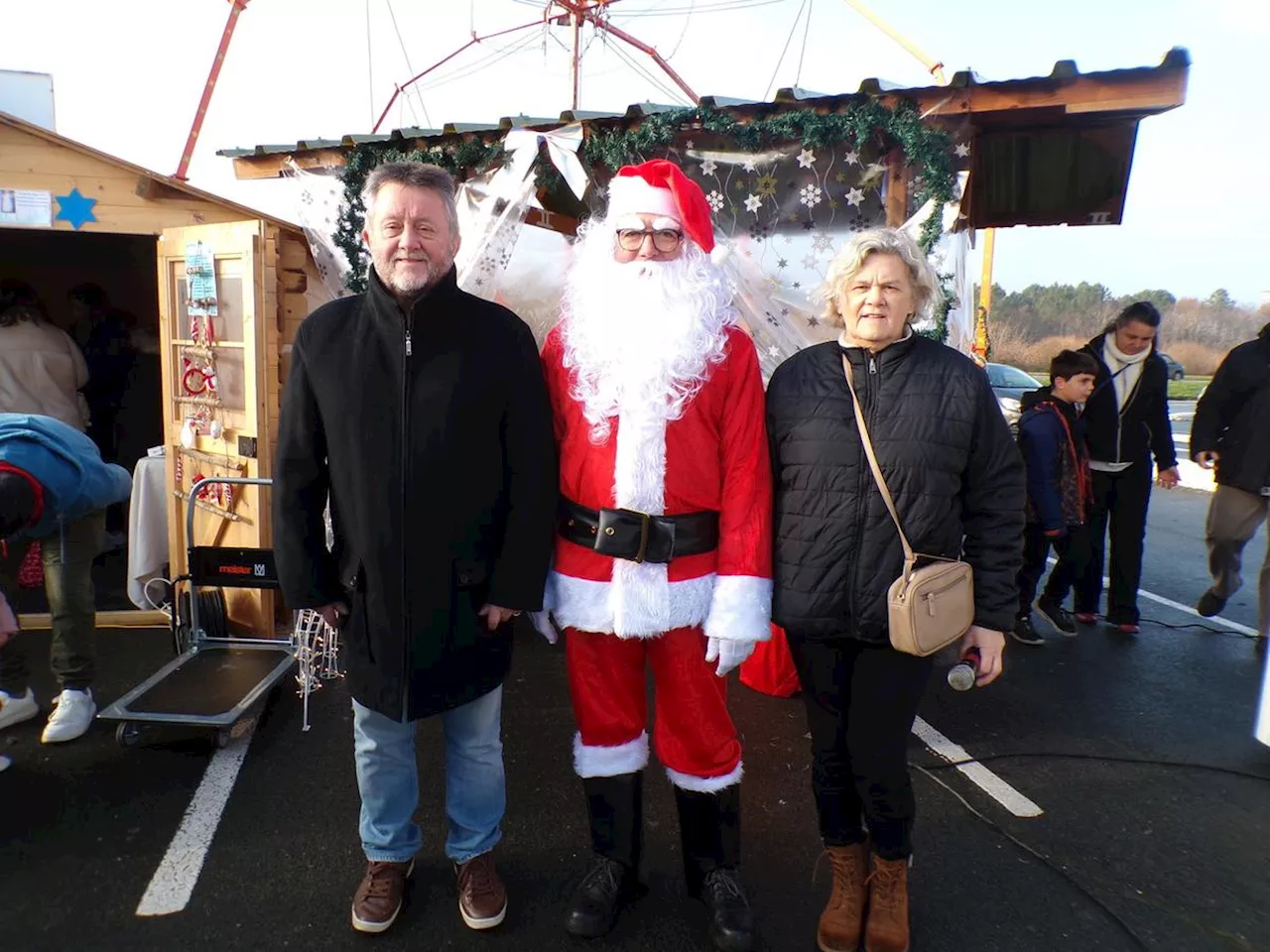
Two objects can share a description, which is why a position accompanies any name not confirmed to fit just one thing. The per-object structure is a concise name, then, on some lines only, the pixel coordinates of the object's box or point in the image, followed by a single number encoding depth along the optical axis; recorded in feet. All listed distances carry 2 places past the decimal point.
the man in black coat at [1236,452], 16.03
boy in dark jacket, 15.53
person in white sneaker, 10.82
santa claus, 7.43
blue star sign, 14.85
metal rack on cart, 11.22
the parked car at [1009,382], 42.70
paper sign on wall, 14.71
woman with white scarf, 16.72
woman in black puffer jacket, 7.09
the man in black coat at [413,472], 7.18
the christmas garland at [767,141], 13.93
